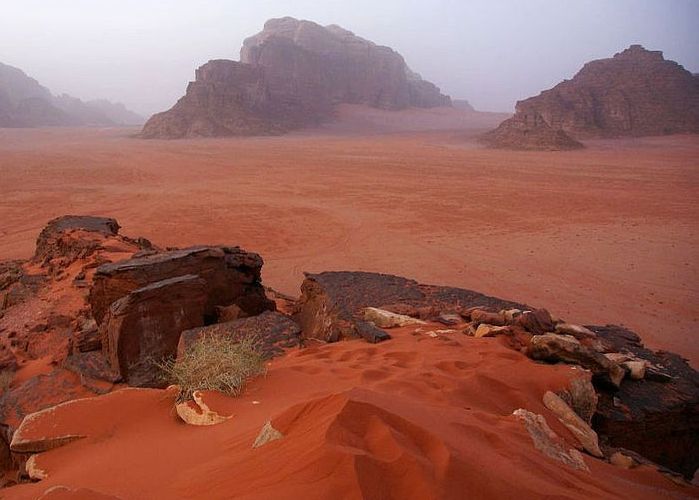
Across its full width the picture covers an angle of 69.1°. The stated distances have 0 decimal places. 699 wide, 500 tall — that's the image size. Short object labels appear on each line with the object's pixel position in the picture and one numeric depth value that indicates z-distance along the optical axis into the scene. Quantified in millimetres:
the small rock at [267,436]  2430
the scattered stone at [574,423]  3215
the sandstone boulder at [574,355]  4164
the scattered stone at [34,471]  2777
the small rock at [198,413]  3083
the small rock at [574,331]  4785
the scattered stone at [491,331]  4762
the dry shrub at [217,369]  3406
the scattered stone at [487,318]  5184
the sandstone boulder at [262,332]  4625
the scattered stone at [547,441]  2781
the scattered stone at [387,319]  5211
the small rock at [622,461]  3189
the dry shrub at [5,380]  4888
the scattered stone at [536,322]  4898
